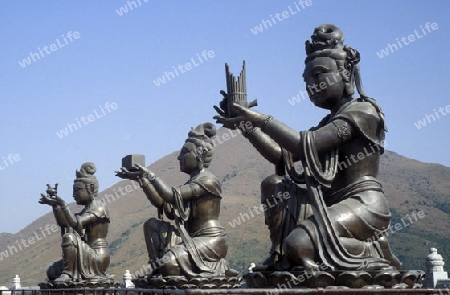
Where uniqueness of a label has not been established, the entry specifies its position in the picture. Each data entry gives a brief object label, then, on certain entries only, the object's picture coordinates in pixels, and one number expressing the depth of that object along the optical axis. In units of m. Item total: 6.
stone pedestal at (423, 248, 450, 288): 12.05
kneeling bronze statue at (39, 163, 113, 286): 12.23
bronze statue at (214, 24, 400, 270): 5.90
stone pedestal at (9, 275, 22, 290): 18.78
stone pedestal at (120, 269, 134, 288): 16.44
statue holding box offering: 9.61
